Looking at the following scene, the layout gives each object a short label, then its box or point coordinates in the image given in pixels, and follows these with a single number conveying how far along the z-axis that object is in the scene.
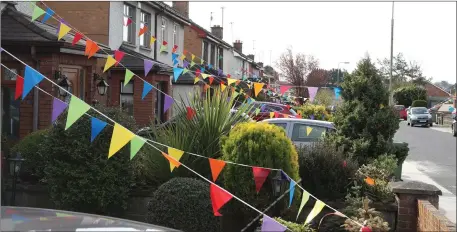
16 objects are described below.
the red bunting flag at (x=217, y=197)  4.44
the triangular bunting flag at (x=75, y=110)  4.55
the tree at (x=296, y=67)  42.62
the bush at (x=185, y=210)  5.84
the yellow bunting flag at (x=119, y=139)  4.45
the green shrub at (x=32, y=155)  7.28
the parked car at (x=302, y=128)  11.29
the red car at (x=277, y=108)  18.49
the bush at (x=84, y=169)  6.50
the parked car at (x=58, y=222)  2.60
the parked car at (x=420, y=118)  41.47
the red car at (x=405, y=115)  51.16
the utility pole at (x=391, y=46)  25.94
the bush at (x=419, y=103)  50.89
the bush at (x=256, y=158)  6.01
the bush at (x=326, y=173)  6.92
